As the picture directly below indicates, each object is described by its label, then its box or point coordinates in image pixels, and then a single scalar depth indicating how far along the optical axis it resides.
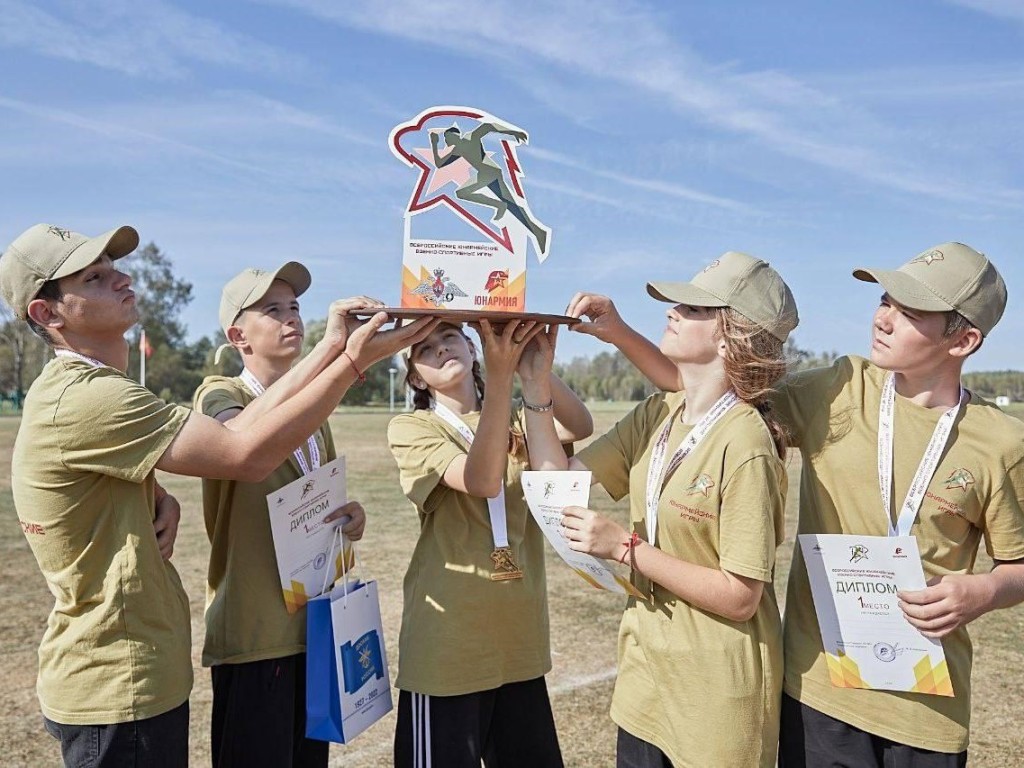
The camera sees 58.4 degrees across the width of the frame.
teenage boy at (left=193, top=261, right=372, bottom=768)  3.34
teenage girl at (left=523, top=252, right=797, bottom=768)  2.61
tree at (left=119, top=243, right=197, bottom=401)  63.41
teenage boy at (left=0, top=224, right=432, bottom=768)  2.71
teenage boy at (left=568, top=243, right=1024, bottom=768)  2.63
